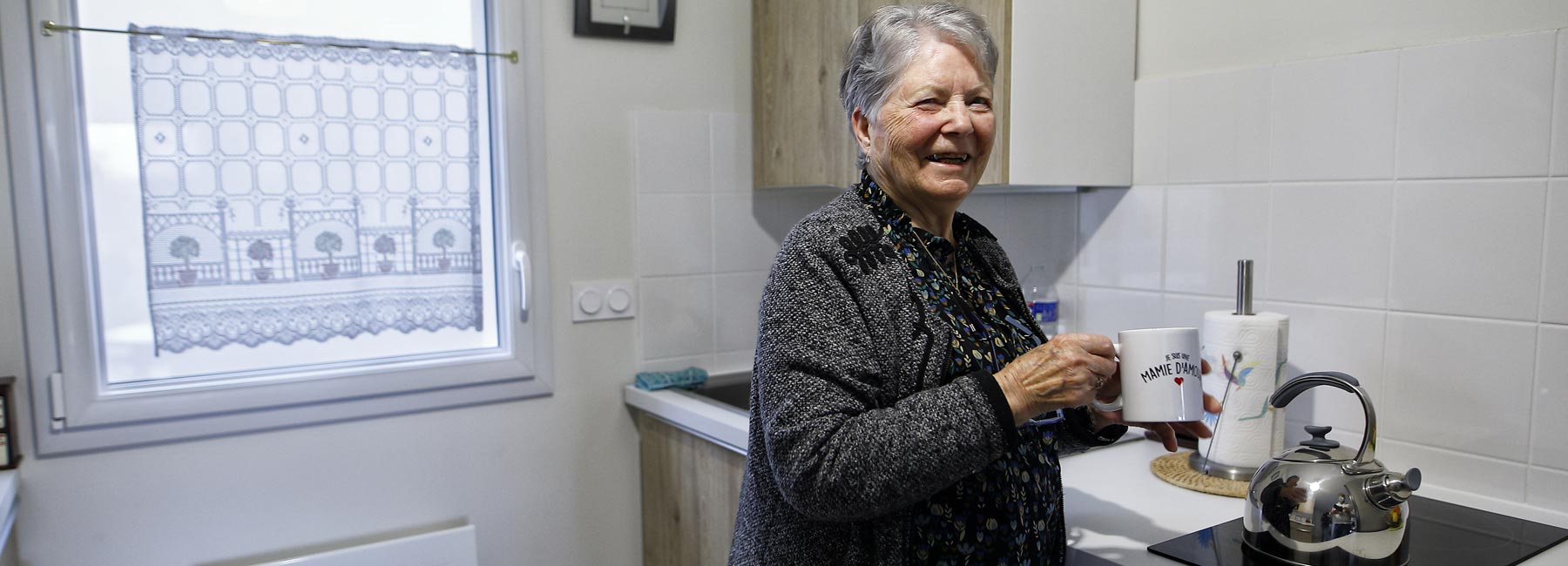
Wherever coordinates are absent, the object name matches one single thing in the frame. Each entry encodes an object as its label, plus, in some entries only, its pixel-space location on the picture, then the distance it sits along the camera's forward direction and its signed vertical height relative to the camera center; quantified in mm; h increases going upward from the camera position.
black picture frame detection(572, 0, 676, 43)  1958 +345
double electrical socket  2018 -205
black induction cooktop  1090 -398
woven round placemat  1349 -394
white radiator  1797 -646
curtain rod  1545 +275
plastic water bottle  1873 -191
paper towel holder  1378 -151
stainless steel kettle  1029 -327
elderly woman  844 -154
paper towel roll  1355 -252
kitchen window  1600 -16
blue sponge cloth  2023 -367
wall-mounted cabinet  1573 +184
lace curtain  1681 +25
